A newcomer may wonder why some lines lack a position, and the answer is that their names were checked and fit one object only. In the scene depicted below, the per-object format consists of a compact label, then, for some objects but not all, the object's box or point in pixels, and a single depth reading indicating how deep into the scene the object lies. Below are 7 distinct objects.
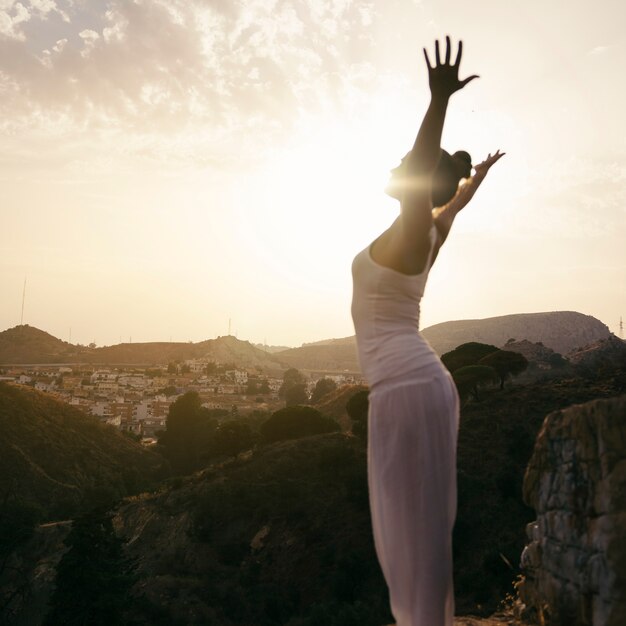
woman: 1.91
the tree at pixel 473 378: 32.84
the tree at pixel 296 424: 34.06
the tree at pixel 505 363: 33.83
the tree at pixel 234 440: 33.62
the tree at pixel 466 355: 35.78
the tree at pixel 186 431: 44.75
